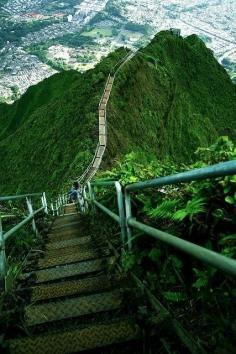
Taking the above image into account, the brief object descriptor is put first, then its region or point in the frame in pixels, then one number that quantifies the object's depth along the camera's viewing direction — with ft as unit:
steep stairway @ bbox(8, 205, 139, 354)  11.89
